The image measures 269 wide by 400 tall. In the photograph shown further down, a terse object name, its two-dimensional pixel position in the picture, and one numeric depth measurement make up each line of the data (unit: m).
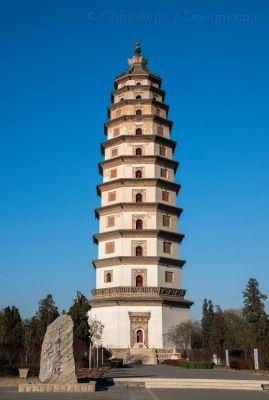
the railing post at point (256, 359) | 24.11
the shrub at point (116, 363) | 26.66
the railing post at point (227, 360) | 27.47
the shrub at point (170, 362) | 27.61
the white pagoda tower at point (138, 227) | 32.12
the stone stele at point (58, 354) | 13.90
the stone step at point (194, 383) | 15.81
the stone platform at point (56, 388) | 13.38
